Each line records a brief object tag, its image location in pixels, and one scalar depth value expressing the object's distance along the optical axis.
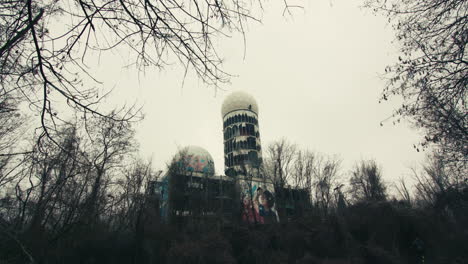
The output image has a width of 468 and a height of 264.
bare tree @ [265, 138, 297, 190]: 30.44
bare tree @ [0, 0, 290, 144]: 2.55
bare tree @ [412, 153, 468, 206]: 34.91
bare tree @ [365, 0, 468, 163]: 4.85
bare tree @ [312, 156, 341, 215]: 30.11
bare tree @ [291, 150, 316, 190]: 31.73
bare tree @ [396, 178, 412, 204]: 40.75
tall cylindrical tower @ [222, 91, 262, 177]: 44.22
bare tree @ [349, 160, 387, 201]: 37.06
